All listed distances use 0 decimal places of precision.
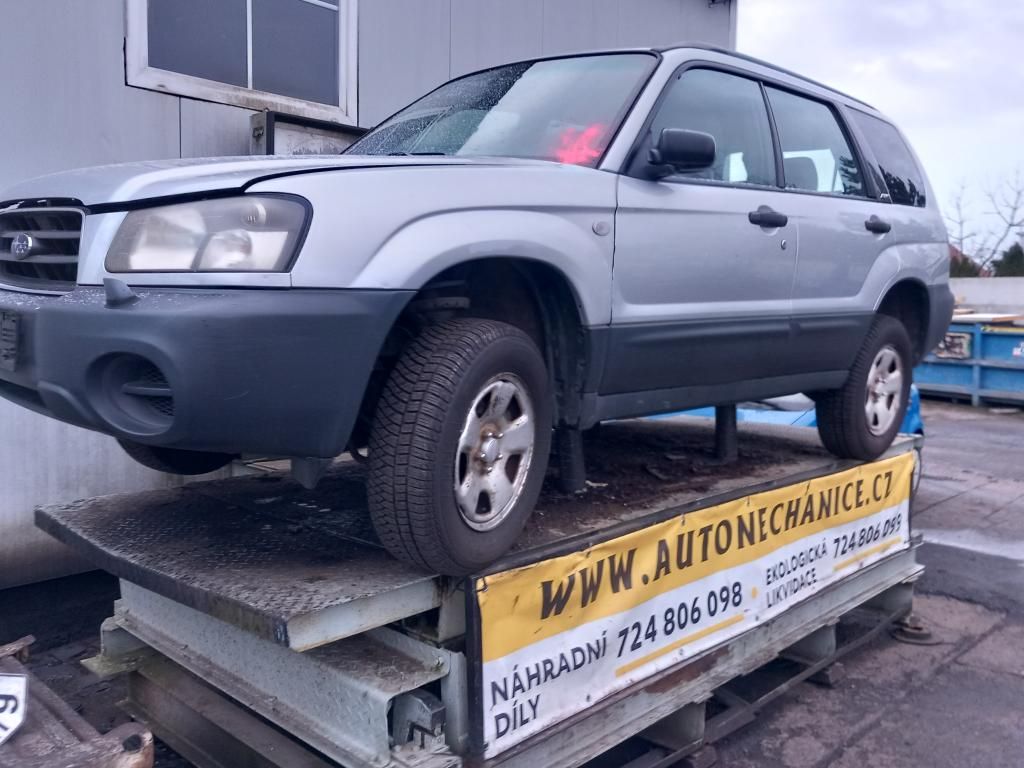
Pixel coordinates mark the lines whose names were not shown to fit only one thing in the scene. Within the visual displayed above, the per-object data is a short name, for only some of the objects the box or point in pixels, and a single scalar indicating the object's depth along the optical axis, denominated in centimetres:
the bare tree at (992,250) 3378
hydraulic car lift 233
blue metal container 1261
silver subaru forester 210
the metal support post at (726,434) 412
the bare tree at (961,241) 3490
